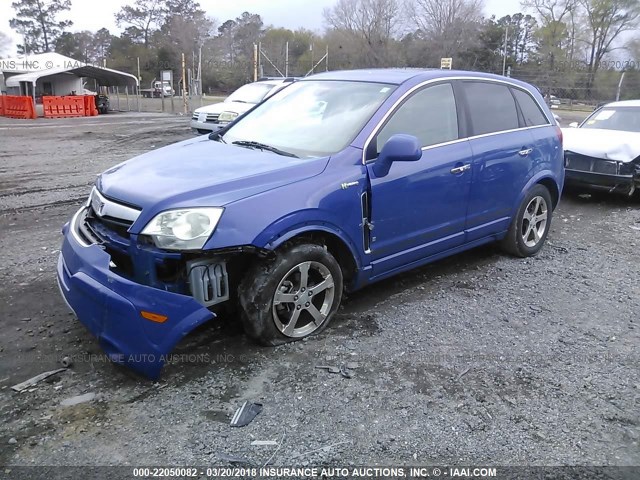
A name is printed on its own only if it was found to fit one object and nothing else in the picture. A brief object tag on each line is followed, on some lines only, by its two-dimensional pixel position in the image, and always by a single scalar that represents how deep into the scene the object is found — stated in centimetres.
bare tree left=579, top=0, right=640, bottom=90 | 4703
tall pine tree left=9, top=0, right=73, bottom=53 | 8156
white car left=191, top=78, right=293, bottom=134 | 1434
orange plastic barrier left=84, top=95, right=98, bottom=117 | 2892
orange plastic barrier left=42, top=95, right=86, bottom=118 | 2682
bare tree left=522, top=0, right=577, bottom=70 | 5084
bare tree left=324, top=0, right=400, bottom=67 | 5469
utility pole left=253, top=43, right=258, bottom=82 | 2228
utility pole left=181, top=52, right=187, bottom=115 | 2554
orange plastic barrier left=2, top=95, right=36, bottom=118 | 2566
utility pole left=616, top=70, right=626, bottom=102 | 2682
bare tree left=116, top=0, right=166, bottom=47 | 8188
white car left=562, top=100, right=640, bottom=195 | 785
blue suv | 311
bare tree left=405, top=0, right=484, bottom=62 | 4916
